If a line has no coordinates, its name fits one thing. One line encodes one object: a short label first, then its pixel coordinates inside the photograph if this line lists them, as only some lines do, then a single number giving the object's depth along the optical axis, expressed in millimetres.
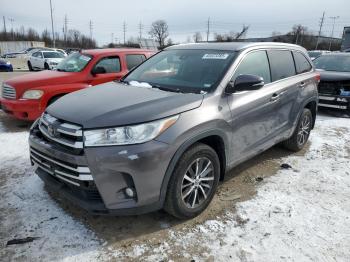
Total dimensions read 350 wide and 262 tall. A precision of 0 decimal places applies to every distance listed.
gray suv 2660
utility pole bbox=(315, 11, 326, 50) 64188
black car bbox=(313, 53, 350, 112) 8172
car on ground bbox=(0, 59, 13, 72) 20016
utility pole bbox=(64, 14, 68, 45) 77756
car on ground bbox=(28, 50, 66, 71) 20531
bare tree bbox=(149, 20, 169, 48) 75000
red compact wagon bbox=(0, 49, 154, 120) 6203
